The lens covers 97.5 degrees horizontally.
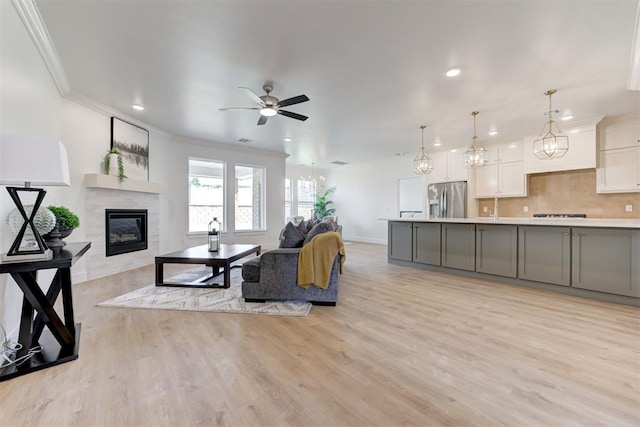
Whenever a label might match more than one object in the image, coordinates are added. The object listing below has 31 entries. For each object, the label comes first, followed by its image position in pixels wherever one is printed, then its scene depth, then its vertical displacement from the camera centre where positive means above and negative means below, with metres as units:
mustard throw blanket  3.13 -0.54
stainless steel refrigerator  6.84 +0.35
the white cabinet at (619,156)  4.61 +0.97
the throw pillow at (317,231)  3.35 -0.21
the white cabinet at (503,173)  5.97 +0.89
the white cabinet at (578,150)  4.90 +1.13
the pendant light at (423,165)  4.96 +0.85
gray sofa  3.21 -0.79
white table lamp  1.69 +0.28
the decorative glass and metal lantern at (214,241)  4.29 -0.42
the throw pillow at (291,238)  3.48 -0.31
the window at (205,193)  6.59 +0.50
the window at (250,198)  7.34 +0.42
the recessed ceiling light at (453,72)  3.20 +1.63
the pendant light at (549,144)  3.69 +0.91
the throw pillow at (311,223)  4.25 -0.16
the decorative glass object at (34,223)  2.03 -0.07
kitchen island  3.32 -0.57
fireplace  4.62 -0.30
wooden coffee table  3.67 -0.61
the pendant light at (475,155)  4.54 +0.94
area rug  3.04 -1.03
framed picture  4.72 +1.20
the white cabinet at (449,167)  6.93 +1.19
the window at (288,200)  10.14 +0.48
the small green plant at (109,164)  4.52 +0.81
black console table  1.84 -0.78
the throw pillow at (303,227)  4.04 -0.20
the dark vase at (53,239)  2.25 -0.21
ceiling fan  3.30 +1.35
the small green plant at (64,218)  2.58 -0.04
